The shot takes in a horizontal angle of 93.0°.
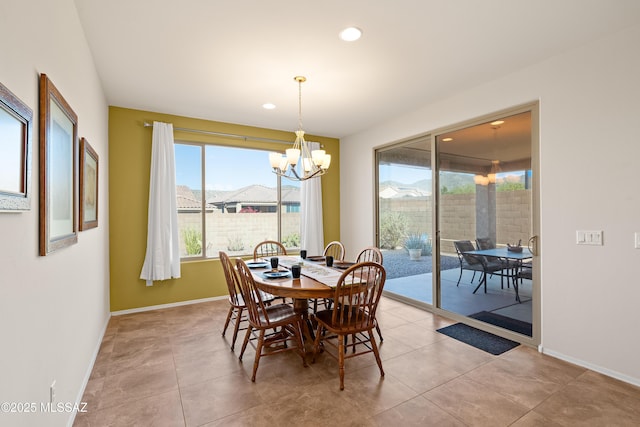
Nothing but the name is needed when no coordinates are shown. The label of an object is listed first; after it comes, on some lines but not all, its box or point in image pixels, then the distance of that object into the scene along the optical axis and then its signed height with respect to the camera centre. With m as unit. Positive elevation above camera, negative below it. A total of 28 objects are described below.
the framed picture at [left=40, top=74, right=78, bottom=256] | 1.44 +0.25
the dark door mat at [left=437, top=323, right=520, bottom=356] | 2.91 -1.28
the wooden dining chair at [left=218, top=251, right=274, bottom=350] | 2.90 -0.78
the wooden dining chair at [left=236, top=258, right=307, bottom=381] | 2.44 -0.89
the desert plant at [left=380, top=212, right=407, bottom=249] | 4.50 -0.23
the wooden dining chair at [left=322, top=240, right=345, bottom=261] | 4.91 -0.62
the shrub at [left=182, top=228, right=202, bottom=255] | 4.45 -0.37
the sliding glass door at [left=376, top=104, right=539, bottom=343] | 3.02 -0.10
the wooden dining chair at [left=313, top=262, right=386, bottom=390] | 2.30 -0.82
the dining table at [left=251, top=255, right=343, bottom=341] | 2.35 -0.57
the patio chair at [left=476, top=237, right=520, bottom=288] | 3.12 -0.49
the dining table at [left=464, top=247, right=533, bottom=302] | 3.02 -0.43
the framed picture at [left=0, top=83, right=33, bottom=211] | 1.03 +0.24
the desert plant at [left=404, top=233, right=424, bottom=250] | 4.18 -0.38
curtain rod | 4.32 +1.22
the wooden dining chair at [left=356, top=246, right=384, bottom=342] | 3.01 -0.47
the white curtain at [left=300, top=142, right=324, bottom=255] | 5.21 -0.06
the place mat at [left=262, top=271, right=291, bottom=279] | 2.72 -0.55
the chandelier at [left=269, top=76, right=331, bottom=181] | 3.07 +0.58
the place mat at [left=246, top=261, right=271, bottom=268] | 3.26 -0.54
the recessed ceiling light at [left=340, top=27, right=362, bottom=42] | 2.32 +1.41
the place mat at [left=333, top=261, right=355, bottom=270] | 3.13 -0.53
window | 4.46 +0.21
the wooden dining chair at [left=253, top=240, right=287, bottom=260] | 4.52 -0.57
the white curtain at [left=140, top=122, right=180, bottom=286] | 4.00 +0.03
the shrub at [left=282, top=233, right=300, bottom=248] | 5.23 -0.45
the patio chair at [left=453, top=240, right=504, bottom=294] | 3.30 -0.56
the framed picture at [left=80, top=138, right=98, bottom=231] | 2.25 +0.25
